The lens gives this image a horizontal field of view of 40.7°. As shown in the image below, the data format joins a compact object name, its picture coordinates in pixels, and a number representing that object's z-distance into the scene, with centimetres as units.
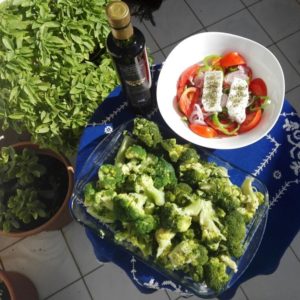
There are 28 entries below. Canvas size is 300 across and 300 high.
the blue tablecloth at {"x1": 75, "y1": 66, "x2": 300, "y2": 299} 112
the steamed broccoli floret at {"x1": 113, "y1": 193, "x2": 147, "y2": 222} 98
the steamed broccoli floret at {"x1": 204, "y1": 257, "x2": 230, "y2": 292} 96
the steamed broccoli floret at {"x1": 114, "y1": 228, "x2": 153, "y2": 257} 102
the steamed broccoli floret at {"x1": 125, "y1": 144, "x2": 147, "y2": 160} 107
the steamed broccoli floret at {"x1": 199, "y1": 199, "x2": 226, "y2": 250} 98
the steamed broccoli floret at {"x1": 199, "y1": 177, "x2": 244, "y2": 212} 102
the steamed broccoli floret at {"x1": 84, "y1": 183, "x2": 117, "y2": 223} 104
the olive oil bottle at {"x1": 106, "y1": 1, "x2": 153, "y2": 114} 85
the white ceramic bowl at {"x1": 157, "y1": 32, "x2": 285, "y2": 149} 112
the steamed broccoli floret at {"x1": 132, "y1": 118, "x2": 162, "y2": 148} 108
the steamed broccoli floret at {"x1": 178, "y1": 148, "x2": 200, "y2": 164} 106
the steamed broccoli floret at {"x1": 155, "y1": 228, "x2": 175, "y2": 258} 98
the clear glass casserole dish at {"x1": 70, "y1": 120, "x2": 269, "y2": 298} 101
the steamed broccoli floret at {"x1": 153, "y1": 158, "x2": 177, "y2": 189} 104
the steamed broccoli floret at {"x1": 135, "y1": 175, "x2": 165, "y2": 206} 102
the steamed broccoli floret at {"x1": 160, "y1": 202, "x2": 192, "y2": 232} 95
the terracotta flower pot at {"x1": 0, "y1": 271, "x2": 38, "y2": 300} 148
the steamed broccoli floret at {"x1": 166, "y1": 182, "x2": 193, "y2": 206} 101
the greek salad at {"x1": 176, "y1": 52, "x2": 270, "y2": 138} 114
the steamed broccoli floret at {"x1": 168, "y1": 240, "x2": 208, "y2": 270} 96
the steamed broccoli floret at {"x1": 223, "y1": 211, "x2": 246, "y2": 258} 99
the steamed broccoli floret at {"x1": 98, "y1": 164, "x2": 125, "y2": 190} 104
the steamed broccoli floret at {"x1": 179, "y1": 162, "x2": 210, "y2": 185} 103
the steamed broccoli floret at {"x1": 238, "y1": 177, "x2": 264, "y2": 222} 103
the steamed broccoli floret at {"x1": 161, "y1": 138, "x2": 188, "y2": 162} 108
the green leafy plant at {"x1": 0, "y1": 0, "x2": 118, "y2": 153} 110
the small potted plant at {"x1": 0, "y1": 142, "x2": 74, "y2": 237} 147
